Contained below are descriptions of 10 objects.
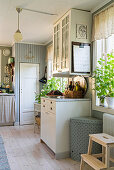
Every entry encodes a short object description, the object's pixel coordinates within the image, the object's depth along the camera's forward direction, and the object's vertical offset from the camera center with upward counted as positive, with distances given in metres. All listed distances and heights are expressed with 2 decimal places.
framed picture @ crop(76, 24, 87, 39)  3.11 +0.93
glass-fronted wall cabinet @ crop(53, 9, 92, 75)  3.08 +0.93
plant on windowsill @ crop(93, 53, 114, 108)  2.55 -0.02
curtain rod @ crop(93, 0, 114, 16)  2.70 +1.23
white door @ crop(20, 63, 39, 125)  5.55 -0.18
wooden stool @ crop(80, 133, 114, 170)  1.96 -0.89
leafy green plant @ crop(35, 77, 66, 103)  4.72 -0.07
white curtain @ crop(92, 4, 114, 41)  2.69 +0.96
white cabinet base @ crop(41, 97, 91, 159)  2.97 -0.60
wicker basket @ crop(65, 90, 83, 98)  3.32 -0.20
